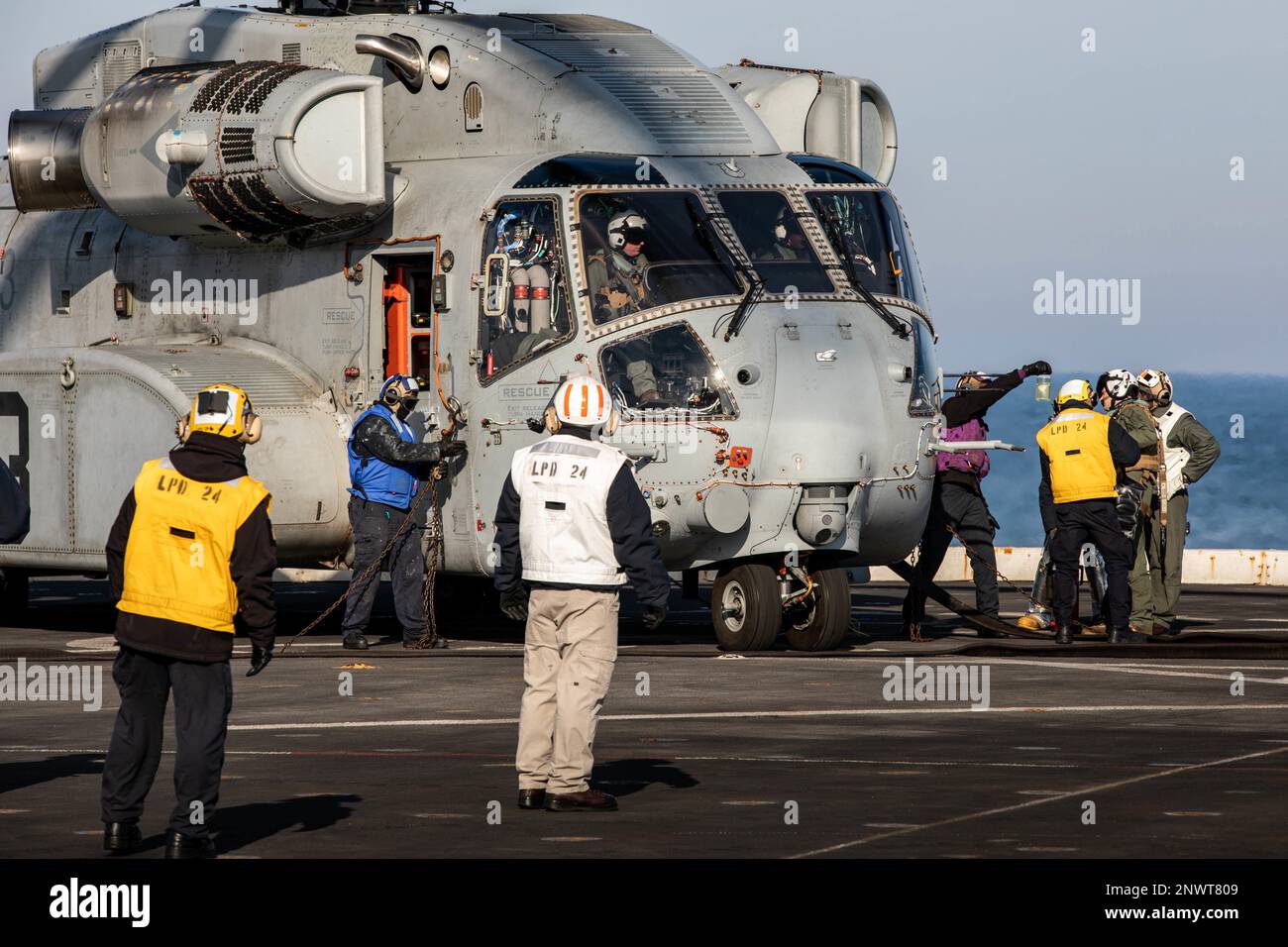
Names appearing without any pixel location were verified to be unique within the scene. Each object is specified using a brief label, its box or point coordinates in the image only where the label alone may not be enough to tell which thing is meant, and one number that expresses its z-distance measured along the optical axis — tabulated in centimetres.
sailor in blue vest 1817
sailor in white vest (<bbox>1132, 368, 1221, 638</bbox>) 1978
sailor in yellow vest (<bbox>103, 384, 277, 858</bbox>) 946
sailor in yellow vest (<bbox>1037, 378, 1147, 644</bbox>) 1827
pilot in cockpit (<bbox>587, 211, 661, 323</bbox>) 1739
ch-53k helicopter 1738
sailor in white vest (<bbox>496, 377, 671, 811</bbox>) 1077
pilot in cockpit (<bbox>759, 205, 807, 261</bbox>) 1788
